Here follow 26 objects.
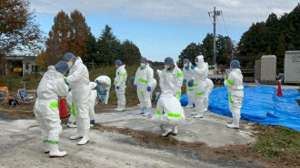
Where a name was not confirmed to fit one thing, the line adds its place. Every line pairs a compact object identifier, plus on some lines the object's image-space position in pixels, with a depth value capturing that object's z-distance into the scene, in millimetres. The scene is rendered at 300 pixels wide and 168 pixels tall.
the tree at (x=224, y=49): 44491
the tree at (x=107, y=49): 40433
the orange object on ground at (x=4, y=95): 11684
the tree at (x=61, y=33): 39973
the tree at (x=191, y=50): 47093
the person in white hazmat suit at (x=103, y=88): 9021
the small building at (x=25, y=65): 44879
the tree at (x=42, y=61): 35437
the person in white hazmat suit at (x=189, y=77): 9517
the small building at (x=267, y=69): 24760
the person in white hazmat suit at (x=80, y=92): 5798
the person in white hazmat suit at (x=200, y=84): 8371
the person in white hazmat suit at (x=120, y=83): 9604
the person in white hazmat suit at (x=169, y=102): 6059
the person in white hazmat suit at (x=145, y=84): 8845
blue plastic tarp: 8110
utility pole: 33581
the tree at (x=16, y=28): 19463
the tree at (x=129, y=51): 44160
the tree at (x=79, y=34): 40967
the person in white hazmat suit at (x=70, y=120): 6878
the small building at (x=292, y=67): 23606
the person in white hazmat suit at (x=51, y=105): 5033
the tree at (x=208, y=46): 46094
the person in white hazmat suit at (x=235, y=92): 7223
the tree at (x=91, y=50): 40809
